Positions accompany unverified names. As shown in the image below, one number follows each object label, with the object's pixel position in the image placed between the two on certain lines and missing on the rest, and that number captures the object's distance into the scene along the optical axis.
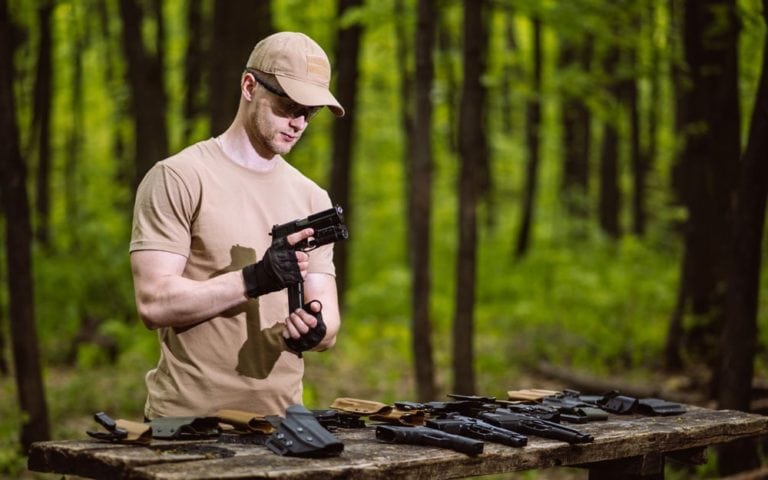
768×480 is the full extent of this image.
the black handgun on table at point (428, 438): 3.95
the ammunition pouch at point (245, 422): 3.99
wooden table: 3.43
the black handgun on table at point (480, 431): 4.19
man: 3.90
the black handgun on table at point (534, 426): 4.36
